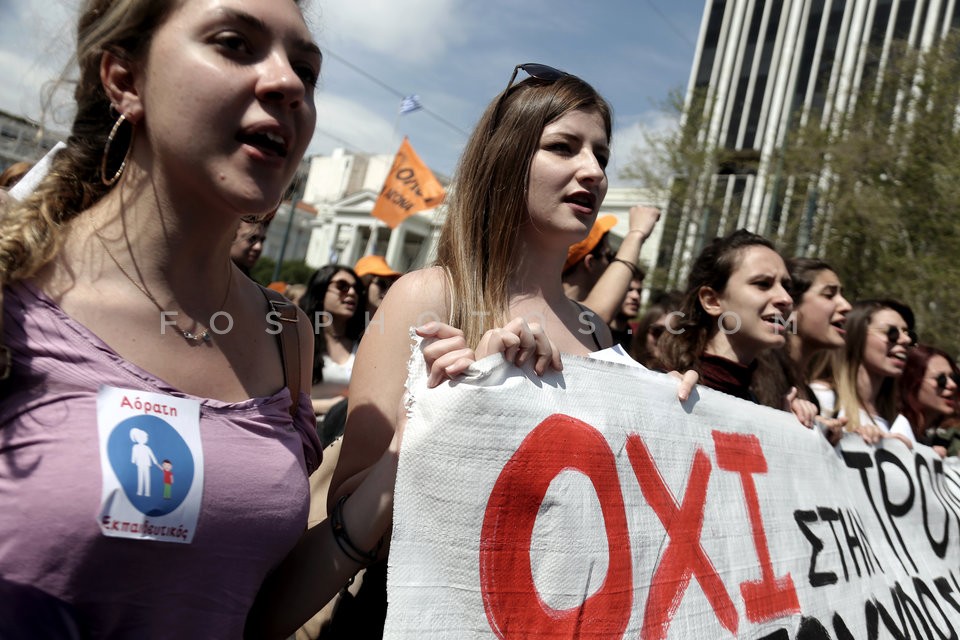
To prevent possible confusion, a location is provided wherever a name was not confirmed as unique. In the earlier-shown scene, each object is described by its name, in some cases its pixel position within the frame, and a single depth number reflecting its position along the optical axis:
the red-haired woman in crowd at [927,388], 4.69
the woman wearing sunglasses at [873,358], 4.19
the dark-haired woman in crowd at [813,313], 3.85
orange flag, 10.84
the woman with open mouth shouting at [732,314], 2.90
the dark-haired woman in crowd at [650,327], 4.79
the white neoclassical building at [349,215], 61.72
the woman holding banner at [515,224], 1.80
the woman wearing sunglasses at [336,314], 5.41
